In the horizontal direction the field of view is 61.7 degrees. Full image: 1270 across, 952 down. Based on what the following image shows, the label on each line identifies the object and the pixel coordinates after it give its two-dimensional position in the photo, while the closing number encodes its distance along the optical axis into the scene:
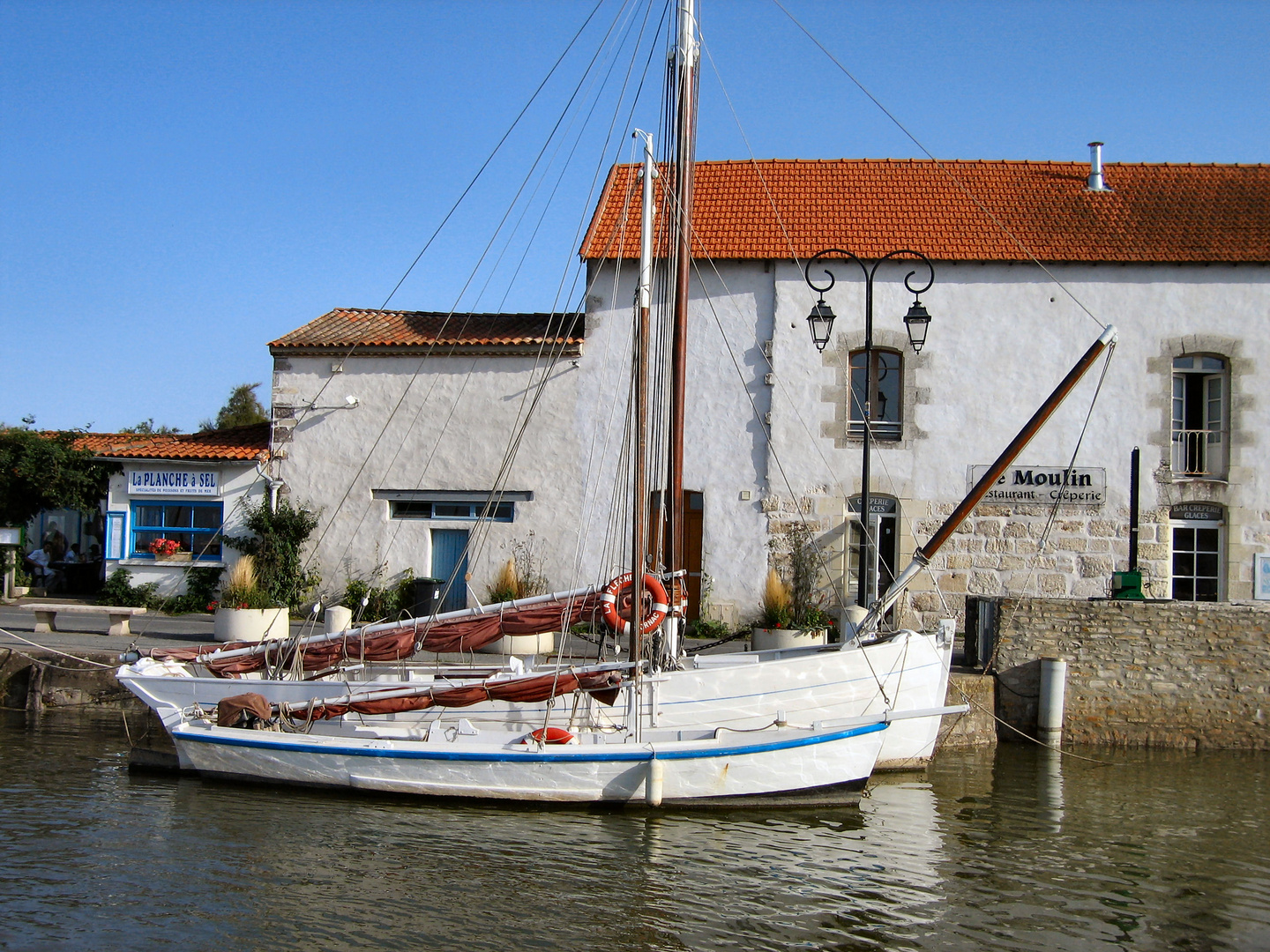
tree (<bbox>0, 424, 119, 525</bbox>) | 18.31
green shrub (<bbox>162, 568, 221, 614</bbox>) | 17.39
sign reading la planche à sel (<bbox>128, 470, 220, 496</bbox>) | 17.88
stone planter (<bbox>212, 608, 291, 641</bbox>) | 14.05
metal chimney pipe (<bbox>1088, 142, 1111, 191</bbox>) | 18.11
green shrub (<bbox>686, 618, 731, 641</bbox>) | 16.11
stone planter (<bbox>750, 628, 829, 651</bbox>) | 13.16
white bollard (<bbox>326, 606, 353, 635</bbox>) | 14.84
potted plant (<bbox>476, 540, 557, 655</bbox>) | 14.80
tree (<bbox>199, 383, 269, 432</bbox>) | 37.69
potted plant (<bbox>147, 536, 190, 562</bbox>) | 17.56
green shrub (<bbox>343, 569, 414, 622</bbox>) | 16.66
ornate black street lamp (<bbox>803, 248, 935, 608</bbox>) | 11.28
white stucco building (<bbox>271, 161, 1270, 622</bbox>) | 16.56
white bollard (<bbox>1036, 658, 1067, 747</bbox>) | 12.45
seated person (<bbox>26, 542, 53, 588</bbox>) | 19.58
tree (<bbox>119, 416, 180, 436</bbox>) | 37.06
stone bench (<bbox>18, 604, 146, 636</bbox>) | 14.59
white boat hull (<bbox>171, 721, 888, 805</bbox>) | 9.16
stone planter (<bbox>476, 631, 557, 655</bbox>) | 14.71
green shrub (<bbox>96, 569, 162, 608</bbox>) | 17.52
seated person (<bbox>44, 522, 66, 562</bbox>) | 20.72
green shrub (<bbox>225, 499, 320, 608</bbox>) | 16.83
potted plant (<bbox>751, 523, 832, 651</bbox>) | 13.23
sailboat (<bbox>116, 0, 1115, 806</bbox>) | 9.24
